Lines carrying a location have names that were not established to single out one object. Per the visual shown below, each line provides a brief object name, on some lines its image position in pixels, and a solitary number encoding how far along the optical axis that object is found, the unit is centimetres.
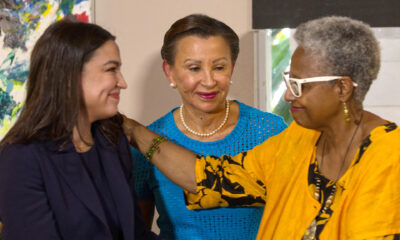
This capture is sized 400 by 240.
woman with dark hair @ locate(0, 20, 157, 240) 158
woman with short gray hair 157
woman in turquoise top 191
